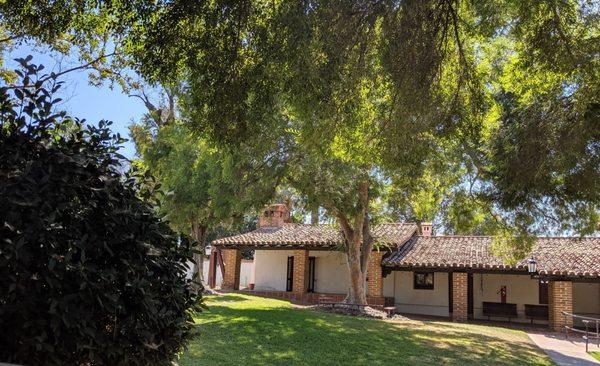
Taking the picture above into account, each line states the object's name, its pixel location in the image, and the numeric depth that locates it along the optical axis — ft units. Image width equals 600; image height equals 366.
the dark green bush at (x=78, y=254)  10.11
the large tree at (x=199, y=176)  52.60
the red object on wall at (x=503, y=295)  78.12
